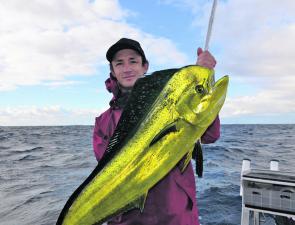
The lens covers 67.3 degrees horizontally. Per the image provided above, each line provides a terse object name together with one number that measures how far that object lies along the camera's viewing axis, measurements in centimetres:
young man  159
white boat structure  266
